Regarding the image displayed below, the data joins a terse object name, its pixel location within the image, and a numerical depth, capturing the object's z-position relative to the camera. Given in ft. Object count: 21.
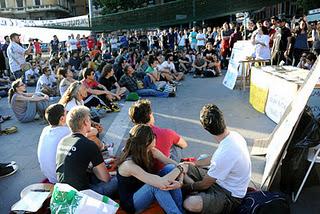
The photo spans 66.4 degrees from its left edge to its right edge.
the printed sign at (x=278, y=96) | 13.35
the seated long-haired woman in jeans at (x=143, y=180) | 7.12
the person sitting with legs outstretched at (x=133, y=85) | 21.82
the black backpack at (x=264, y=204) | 7.21
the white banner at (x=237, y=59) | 22.75
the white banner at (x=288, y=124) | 8.13
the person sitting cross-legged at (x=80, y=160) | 7.35
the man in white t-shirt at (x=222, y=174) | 7.08
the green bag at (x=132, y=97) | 21.07
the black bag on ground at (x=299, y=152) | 8.56
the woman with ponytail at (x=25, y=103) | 16.78
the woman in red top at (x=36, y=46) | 46.02
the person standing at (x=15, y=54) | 22.22
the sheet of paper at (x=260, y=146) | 11.65
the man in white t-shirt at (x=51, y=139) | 8.67
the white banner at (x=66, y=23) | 62.98
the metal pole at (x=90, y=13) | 60.43
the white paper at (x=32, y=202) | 7.43
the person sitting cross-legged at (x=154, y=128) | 9.13
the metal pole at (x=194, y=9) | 52.40
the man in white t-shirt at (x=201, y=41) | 38.20
